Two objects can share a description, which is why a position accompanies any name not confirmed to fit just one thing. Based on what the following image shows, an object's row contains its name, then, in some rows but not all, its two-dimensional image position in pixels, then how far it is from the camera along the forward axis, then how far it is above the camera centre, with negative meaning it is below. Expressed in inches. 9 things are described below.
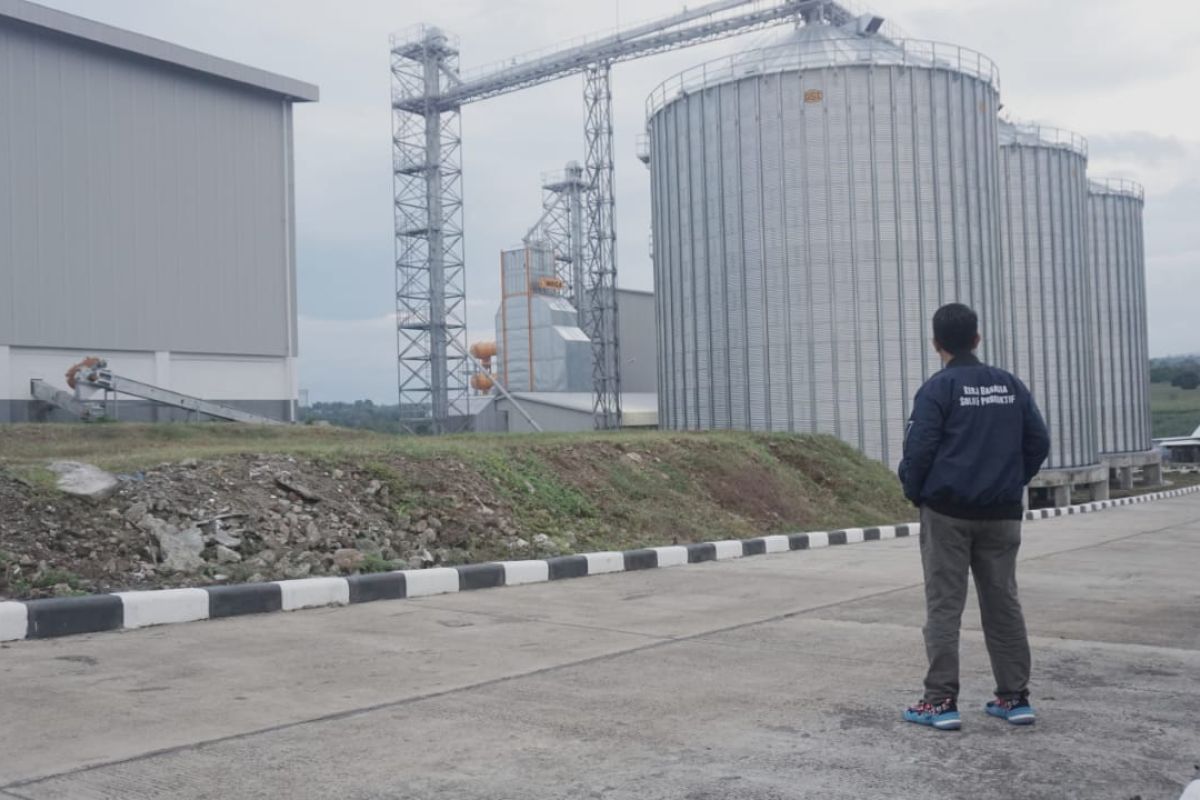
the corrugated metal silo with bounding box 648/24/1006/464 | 1013.8 +178.7
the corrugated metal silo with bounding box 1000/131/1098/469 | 1312.7 +157.9
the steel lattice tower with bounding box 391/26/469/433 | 1551.4 +274.9
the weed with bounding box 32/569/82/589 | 276.7 -35.9
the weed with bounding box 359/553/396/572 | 339.6 -42.0
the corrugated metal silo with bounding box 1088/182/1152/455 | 1683.1 +146.9
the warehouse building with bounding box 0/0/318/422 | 911.7 +199.6
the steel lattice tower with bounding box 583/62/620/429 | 1513.3 +235.3
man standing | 166.2 -14.6
